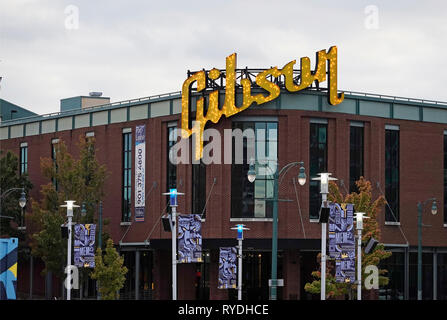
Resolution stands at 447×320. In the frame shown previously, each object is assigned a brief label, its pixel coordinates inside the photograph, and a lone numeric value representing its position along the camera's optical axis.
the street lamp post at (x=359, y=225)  46.00
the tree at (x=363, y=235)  58.81
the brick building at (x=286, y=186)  72.94
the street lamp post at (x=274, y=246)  41.59
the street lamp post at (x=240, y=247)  57.84
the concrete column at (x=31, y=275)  89.50
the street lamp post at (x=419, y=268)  63.67
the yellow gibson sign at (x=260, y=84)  71.25
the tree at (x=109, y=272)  65.00
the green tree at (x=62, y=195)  73.38
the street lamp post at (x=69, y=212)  45.58
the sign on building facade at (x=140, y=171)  78.12
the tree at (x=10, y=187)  83.50
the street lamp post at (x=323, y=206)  37.24
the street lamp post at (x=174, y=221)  41.97
